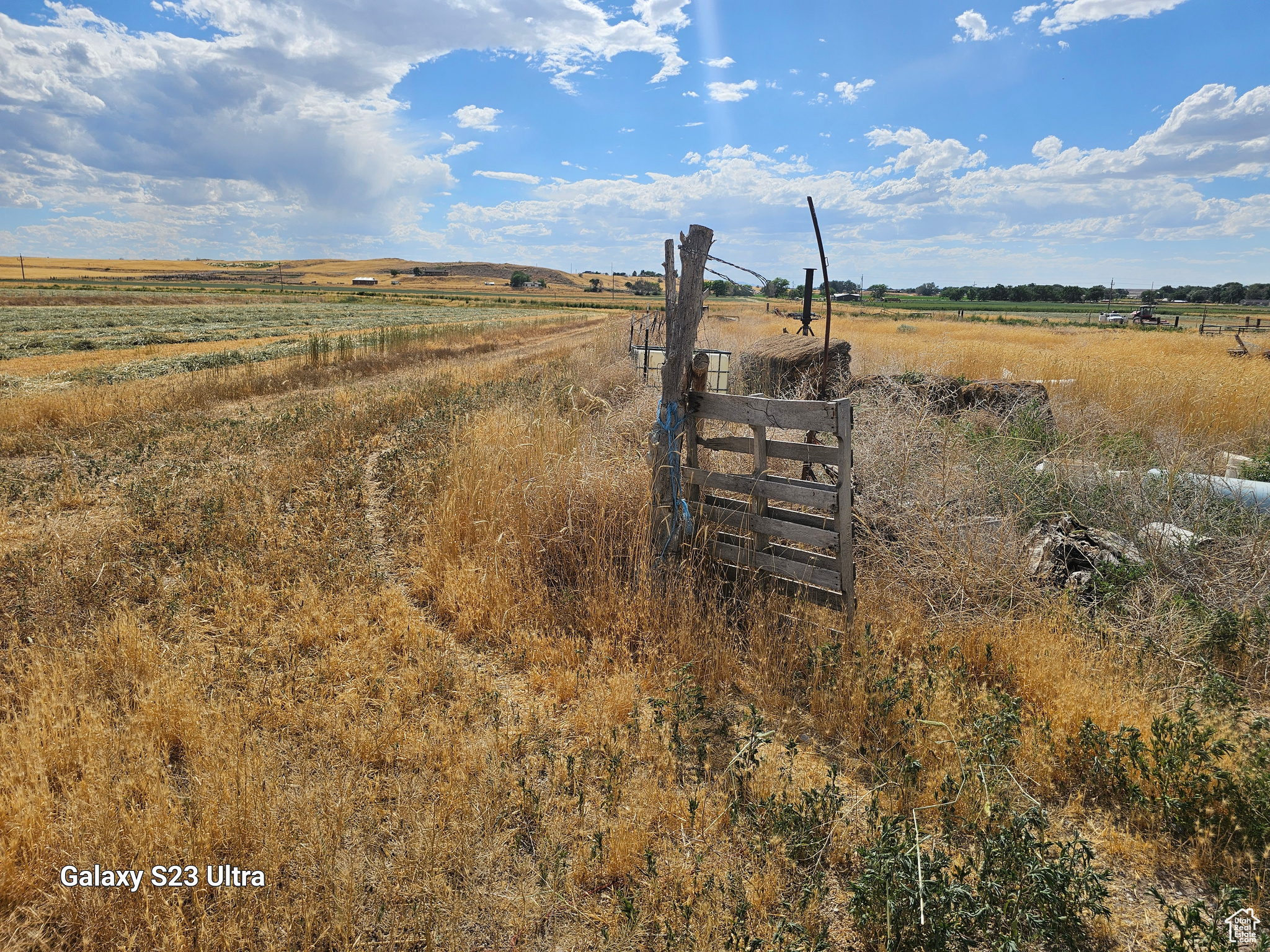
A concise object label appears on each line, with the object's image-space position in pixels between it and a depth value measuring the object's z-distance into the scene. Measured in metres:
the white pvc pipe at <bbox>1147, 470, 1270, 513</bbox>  6.16
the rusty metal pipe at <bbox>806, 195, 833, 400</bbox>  5.12
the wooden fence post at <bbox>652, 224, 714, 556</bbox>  5.12
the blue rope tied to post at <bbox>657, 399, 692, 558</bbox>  5.28
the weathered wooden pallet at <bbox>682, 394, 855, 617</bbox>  4.58
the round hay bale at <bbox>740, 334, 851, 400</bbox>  10.99
